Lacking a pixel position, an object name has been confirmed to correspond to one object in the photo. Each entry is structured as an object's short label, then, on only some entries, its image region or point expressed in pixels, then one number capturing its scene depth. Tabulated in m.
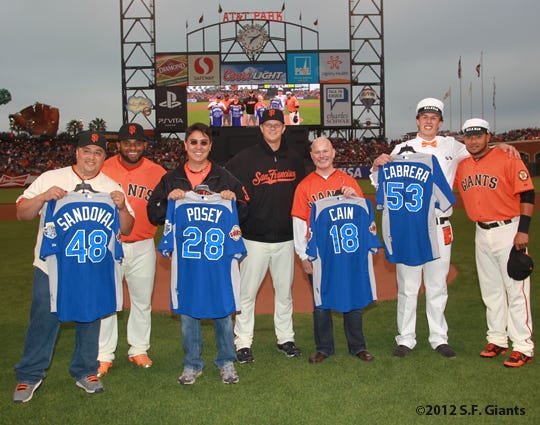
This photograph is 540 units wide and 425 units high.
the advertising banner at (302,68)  40.16
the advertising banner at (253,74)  39.78
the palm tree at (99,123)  79.30
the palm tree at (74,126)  74.31
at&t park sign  42.03
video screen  36.91
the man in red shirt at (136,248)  5.52
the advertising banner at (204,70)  39.97
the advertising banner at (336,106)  40.56
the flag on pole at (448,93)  54.82
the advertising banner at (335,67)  41.06
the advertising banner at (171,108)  40.34
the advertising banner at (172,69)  40.66
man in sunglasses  5.05
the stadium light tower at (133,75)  42.94
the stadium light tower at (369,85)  43.94
